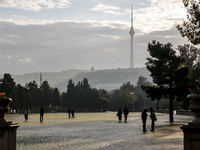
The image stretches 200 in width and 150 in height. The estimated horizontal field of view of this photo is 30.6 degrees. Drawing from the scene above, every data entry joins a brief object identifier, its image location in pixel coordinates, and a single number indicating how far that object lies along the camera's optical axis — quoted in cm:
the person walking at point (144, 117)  2772
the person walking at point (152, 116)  2819
